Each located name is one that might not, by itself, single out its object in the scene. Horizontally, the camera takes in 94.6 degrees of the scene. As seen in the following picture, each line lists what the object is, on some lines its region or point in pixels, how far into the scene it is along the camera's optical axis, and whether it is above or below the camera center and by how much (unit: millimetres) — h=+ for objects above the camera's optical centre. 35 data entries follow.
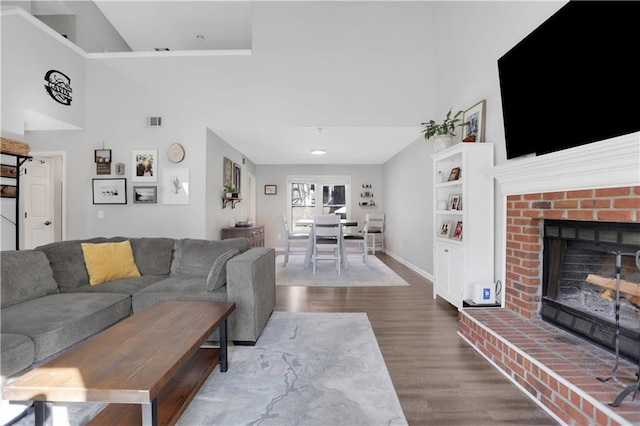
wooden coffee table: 1093 -649
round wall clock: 4258 +859
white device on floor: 2633 -717
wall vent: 4273 +1324
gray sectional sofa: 1692 -631
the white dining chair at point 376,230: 7382 -440
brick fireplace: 1391 -576
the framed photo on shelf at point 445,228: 3418 -183
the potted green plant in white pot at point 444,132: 3357 +944
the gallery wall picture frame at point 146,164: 4293 +705
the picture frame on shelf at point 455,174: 3242 +439
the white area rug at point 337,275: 4258 -1003
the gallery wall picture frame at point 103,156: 4293 +819
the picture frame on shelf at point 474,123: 2973 +961
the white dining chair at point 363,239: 5586 -506
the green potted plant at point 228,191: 4934 +363
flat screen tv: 1468 +817
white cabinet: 2791 -105
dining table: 5246 -729
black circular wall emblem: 3711 +1643
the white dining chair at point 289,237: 5527 -458
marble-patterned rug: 1513 -1043
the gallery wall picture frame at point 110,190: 4297 +326
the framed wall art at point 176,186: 4270 +384
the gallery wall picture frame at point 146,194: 4289 +268
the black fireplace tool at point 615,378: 1233 -728
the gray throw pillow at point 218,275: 2396 -509
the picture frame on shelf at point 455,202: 3234 +129
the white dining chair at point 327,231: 4934 -307
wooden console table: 4824 -342
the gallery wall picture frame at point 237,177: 5737 +722
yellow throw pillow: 2643 -457
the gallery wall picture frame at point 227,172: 5043 +719
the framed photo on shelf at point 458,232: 3146 -202
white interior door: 4301 +141
